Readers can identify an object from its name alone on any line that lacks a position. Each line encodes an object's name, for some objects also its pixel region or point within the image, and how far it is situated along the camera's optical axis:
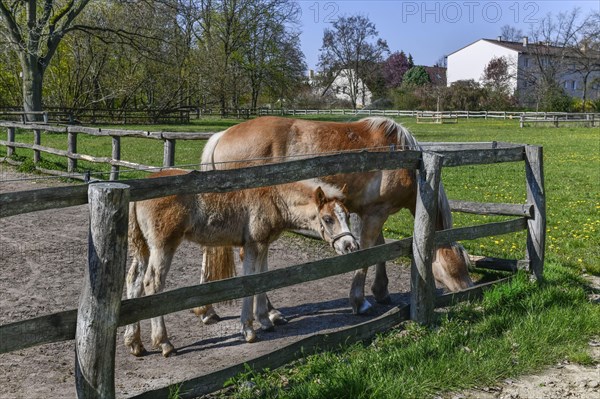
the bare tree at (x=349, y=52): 74.38
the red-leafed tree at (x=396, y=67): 91.12
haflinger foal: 5.05
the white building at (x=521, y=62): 73.75
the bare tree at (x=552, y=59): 71.44
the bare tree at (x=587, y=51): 71.44
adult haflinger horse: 6.50
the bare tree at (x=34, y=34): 27.59
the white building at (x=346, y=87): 73.56
